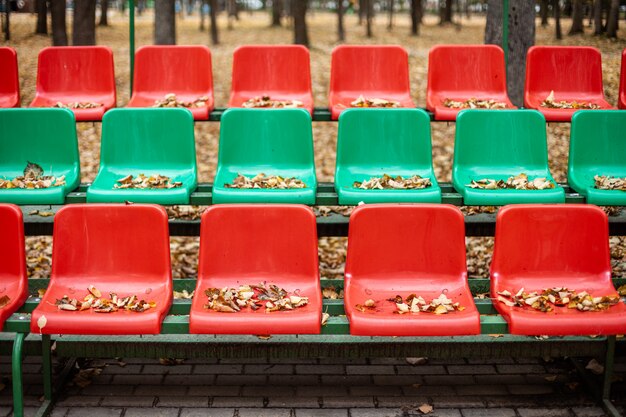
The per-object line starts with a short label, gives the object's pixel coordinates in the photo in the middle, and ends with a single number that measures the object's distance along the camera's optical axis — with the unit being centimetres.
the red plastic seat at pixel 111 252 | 353
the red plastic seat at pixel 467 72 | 543
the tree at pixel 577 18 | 590
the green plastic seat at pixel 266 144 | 452
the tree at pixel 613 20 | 591
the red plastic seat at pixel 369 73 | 540
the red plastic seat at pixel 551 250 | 357
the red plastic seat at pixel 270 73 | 540
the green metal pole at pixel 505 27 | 583
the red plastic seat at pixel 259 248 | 354
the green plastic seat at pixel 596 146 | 454
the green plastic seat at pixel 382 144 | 453
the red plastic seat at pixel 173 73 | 541
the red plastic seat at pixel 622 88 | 531
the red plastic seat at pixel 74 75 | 545
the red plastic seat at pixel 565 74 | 545
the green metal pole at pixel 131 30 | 591
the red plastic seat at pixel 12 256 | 345
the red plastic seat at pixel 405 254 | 355
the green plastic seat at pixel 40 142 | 455
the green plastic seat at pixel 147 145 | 449
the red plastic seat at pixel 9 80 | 537
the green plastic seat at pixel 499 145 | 454
